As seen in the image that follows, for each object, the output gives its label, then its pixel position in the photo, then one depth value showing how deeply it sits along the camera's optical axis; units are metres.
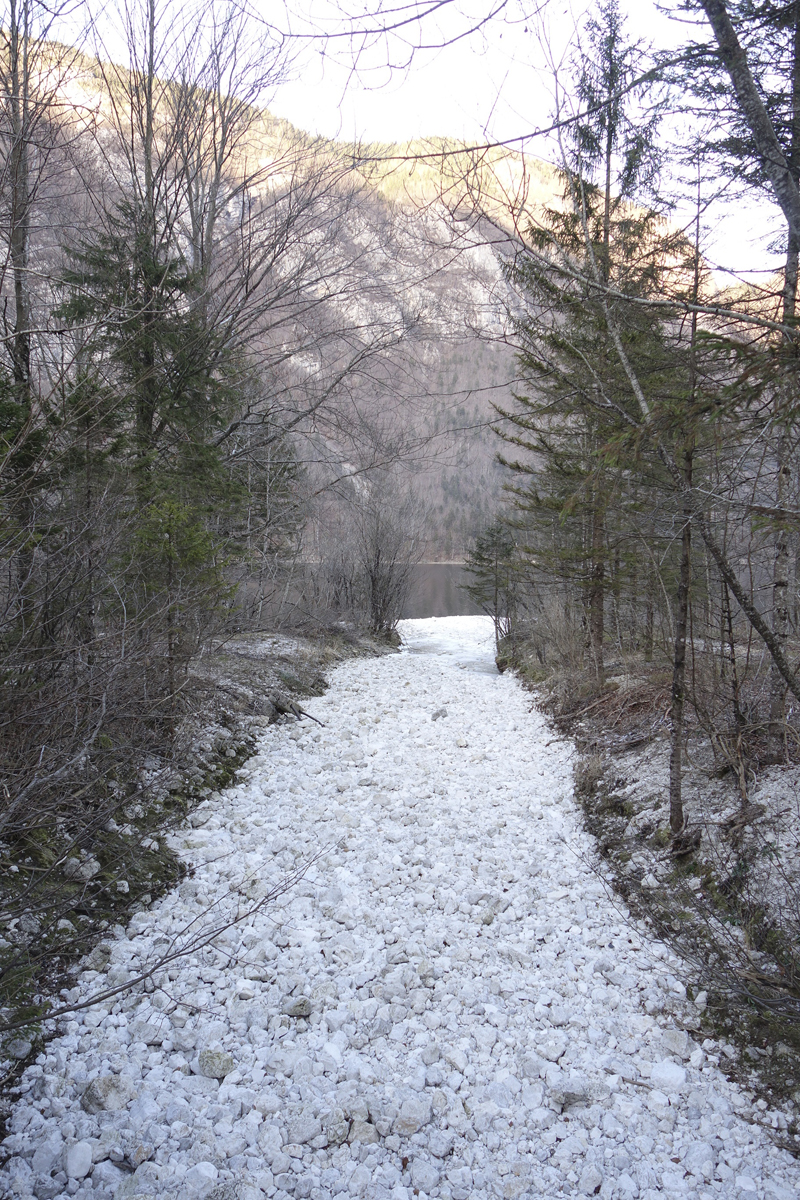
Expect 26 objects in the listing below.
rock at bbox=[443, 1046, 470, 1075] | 2.50
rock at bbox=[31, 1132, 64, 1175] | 1.91
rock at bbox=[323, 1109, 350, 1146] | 2.15
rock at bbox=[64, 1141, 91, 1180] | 1.91
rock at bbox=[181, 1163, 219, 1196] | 1.90
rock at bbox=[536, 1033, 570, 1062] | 2.55
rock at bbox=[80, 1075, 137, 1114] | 2.15
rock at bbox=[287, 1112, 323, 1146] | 2.14
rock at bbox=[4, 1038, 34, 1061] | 2.27
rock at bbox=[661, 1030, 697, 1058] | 2.55
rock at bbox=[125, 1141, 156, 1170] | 1.98
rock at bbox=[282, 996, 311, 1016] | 2.73
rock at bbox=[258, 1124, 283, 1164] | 2.07
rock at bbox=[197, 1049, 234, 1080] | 2.37
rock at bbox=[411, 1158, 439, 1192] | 2.01
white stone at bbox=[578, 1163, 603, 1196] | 2.00
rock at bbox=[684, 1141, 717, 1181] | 2.04
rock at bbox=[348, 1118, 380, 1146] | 2.14
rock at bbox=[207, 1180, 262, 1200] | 1.91
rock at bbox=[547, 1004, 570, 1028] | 2.76
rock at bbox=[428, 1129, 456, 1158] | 2.13
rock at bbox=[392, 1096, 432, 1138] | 2.20
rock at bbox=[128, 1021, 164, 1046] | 2.49
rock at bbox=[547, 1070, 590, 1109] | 2.33
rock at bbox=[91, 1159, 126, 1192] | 1.89
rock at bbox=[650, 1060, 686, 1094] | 2.39
